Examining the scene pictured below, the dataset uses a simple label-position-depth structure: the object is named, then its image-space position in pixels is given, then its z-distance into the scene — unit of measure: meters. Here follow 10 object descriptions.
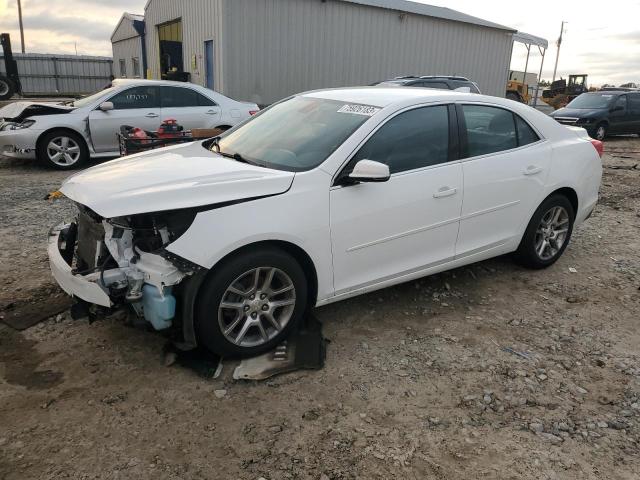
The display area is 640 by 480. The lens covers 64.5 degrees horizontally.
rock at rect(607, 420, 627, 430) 2.77
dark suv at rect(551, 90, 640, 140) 15.68
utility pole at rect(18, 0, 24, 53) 37.03
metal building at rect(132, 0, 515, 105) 14.62
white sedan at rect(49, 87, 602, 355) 2.86
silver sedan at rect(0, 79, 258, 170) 8.35
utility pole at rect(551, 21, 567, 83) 44.44
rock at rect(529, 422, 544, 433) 2.72
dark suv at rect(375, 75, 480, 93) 12.08
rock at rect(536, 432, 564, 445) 2.64
